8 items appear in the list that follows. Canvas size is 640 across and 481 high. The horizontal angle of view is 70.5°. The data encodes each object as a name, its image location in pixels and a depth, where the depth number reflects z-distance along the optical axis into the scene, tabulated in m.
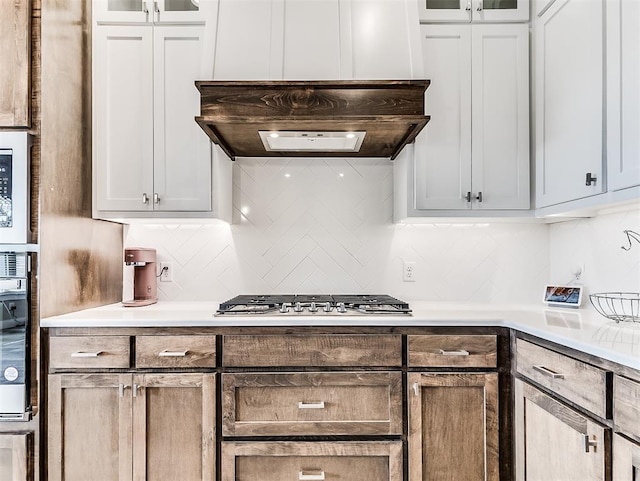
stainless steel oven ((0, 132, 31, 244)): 1.76
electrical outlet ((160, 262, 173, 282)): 2.44
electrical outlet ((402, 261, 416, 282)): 2.46
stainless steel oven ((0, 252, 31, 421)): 1.75
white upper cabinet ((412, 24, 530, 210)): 2.10
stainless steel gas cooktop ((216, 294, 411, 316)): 1.91
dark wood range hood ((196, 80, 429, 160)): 1.82
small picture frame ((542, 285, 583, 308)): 2.10
